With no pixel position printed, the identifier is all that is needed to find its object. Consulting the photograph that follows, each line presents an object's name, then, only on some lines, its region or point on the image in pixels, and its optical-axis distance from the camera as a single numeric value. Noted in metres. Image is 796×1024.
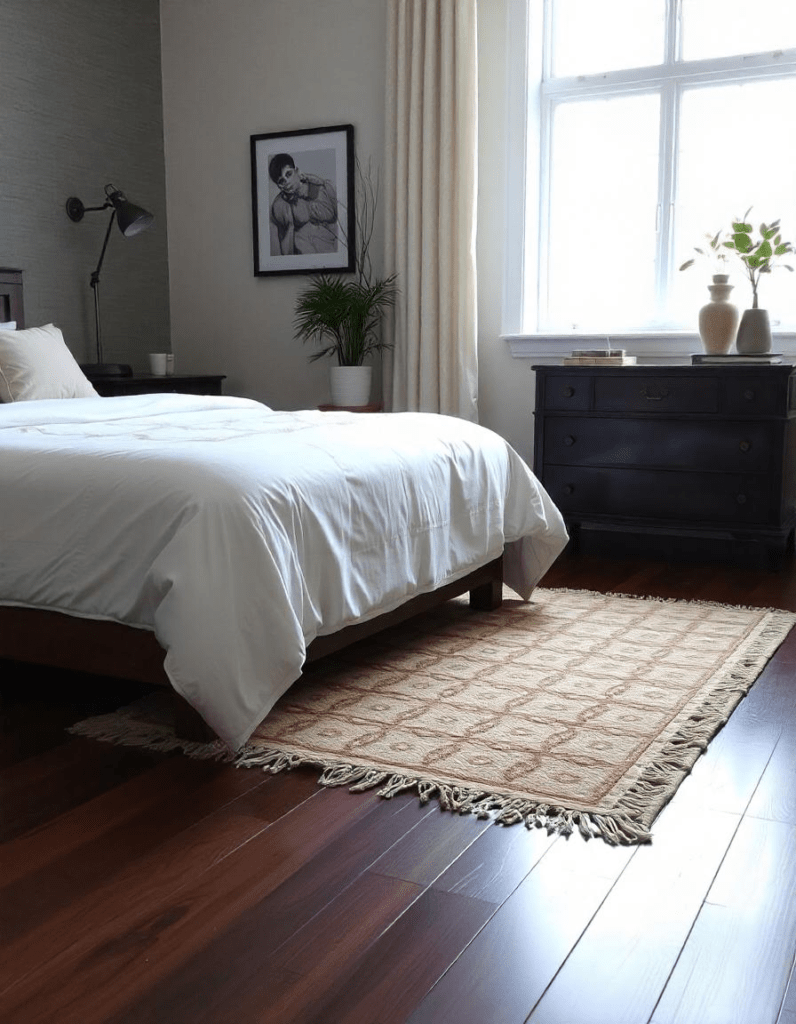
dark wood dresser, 3.85
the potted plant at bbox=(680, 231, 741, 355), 4.04
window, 4.31
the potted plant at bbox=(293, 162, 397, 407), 4.78
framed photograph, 5.02
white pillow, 3.50
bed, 1.99
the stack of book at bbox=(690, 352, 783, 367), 3.87
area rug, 1.93
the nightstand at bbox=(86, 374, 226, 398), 4.52
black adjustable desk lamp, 4.54
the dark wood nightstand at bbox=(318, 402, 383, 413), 4.82
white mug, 4.98
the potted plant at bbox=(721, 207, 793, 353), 3.97
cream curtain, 4.57
